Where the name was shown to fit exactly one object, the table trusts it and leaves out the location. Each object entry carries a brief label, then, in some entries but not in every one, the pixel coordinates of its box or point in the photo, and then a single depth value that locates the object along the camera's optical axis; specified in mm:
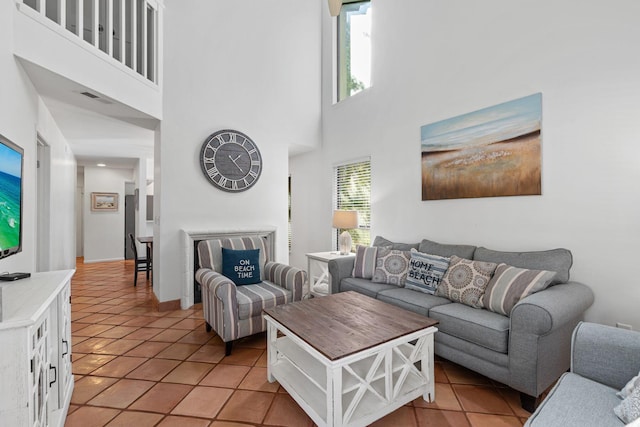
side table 3801
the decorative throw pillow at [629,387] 1113
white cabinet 1008
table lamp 3752
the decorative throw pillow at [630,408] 1017
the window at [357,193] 4086
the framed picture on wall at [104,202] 6910
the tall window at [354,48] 4141
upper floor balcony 2066
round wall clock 3689
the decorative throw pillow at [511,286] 1924
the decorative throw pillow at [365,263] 3070
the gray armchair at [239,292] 2357
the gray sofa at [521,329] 1642
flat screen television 1413
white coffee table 1470
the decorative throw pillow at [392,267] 2853
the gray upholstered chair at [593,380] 1084
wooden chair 4691
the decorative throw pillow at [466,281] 2205
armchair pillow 2928
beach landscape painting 2406
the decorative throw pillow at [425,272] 2520
